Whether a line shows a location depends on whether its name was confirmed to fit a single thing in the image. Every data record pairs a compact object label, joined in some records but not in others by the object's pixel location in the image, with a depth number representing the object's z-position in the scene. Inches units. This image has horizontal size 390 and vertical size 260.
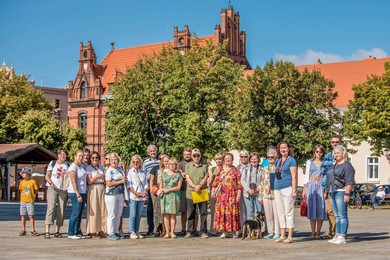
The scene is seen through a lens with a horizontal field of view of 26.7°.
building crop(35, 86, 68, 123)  4008.6
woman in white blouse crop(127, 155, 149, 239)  669.3
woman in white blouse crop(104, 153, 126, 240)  657.0
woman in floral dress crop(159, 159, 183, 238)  666.2
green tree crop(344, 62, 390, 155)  1756.9
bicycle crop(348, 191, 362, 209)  1501.2
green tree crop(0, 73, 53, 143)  2524.6
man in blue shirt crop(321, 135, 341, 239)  642.8
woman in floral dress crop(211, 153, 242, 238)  666.8
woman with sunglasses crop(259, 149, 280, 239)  641.6
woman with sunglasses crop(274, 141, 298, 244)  617.6
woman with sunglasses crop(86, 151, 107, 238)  664.4
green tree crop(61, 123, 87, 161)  2640.3
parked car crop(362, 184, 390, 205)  1595.7
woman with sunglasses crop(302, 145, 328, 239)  655.8
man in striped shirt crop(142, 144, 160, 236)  695.7
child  687.7
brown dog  643.5
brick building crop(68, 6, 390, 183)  2550.0
